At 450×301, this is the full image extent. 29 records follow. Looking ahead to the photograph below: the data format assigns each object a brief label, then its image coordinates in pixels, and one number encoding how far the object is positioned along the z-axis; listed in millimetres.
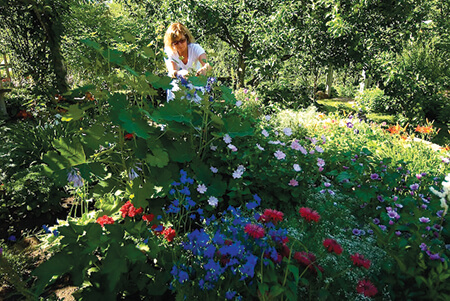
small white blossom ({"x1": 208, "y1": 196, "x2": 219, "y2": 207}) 1735
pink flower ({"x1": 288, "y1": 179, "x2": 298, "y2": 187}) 2069
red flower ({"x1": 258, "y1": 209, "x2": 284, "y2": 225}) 1420
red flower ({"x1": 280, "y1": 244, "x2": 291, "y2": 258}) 1286
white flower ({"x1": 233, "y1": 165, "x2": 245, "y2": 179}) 1949
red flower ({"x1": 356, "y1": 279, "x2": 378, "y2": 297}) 1224
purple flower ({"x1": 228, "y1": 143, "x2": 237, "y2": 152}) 2030
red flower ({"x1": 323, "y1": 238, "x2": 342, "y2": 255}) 1236
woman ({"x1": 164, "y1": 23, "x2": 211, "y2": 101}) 3053
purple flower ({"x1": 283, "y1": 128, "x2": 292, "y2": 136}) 2325
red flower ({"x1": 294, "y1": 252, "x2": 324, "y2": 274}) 1229
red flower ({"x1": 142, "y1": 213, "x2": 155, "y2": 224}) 1742
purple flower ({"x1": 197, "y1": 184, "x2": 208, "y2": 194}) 1771
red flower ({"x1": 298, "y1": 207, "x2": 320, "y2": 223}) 1414
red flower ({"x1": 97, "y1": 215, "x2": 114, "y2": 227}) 1828
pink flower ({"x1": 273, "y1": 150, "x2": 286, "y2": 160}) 2100
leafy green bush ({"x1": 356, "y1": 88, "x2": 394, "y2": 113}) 7438
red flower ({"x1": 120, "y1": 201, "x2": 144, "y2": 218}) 1787
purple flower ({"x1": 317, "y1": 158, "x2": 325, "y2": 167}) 2221
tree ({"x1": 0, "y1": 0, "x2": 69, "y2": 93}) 4602
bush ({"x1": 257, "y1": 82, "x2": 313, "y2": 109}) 6247
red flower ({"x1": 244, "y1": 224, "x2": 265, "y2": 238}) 1302
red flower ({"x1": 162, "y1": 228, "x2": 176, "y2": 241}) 1610
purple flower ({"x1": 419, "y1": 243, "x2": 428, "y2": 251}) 1419
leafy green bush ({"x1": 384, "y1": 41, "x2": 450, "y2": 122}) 5844
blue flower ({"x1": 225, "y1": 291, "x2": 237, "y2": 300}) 1144
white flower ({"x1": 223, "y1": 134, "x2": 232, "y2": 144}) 1992
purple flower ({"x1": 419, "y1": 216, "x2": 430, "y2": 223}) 1633
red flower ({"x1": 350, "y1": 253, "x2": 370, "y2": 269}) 1247
